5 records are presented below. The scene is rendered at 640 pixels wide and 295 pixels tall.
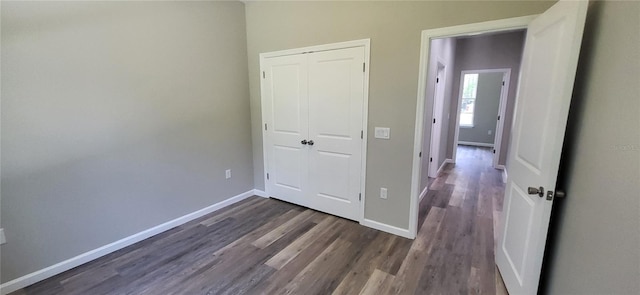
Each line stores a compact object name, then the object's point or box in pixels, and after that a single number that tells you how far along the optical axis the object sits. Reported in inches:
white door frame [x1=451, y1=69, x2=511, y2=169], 197.3
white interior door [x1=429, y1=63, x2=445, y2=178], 162.1
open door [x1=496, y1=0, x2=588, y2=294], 51.5
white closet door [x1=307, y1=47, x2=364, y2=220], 105.4
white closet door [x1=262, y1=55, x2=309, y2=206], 121.0
